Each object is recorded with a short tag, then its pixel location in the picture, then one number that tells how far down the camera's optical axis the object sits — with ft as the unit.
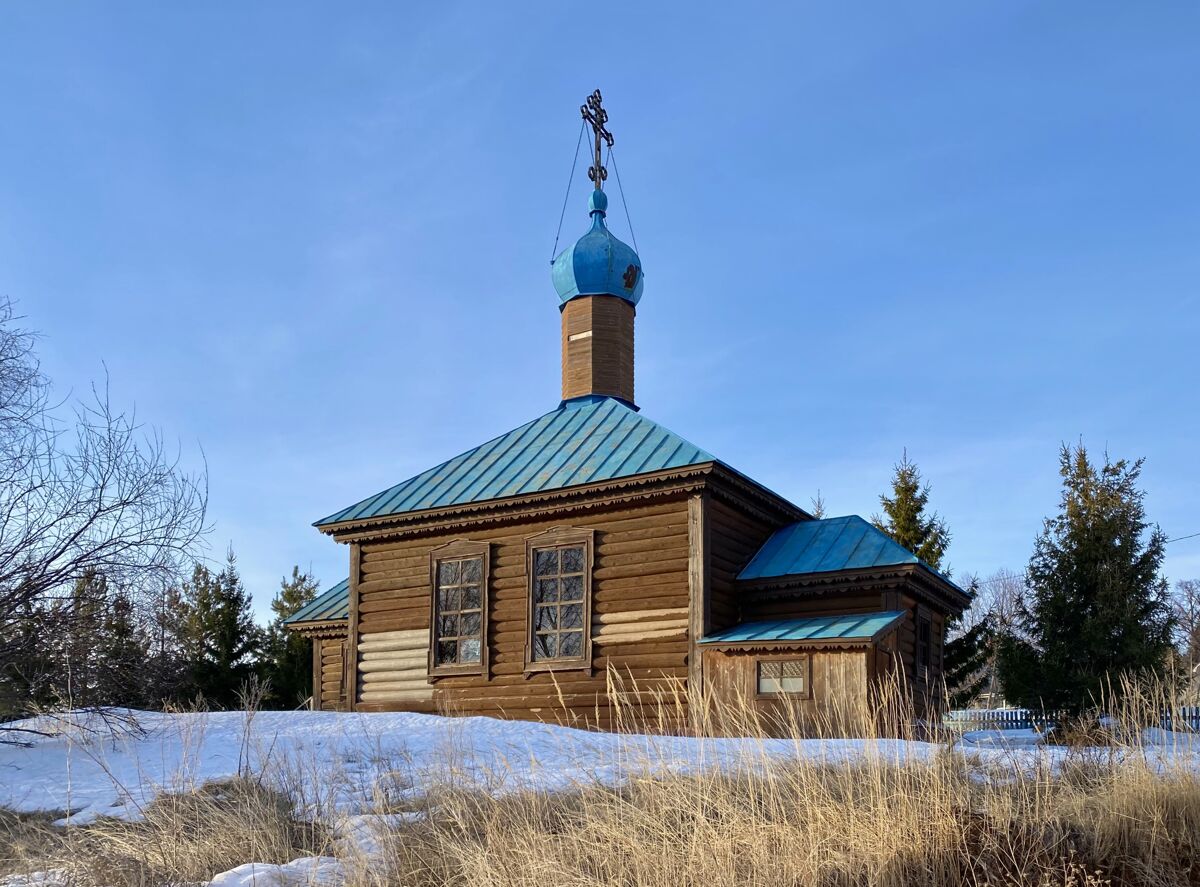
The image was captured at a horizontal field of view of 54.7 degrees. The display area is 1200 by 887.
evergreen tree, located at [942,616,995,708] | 79.51
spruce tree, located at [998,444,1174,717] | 71.77
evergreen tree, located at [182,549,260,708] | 92.12
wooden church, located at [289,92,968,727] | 48.14
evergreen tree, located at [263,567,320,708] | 92.73
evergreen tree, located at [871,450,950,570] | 83.41
